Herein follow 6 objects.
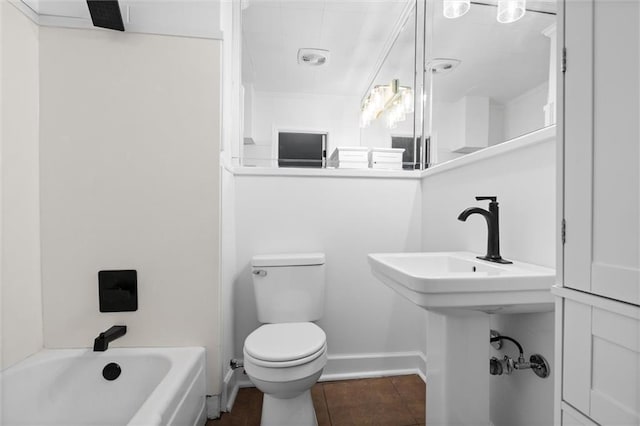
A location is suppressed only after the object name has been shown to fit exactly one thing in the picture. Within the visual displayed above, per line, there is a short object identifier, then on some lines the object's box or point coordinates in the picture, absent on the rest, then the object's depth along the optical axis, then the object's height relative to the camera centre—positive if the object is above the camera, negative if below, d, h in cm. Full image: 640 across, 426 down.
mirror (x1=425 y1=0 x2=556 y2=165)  116 +65
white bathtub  108 -72
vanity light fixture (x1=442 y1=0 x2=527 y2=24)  130 +96
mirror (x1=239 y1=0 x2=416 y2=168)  196 +102
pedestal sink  84 -29
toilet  118 -60
